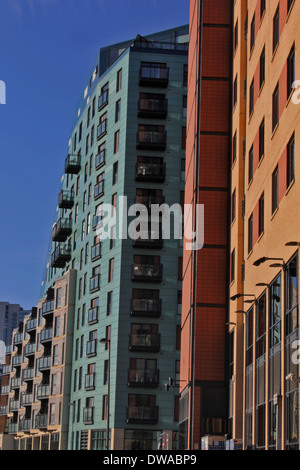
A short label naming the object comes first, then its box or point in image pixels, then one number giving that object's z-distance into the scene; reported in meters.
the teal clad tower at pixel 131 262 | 67.69
